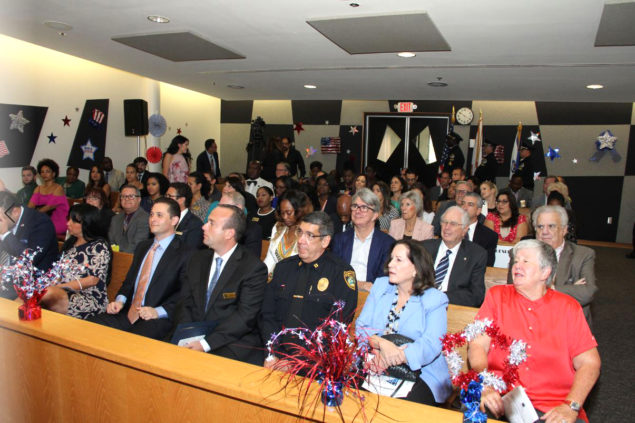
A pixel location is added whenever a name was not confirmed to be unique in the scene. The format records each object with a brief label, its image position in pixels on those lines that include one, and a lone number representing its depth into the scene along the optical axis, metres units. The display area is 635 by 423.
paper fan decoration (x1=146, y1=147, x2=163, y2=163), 9.37
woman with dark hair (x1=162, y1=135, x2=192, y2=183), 8.75
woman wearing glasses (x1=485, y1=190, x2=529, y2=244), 5.23
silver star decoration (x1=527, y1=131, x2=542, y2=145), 10.50
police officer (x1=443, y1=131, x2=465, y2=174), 10.69
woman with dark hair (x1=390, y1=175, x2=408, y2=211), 7.19
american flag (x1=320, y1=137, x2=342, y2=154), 11.99
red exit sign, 11.16
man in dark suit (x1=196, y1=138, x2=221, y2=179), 9.60
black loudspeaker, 9.11
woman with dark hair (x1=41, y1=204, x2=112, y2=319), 3.30
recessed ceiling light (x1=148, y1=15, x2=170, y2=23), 4.57
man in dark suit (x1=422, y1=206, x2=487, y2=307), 3.29
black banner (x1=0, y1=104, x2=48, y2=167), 7.33
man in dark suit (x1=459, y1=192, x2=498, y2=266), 4.39
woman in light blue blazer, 2.34
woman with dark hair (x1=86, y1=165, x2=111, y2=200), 7.96
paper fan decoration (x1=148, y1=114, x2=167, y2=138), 9.52
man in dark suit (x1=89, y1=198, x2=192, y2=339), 3.23
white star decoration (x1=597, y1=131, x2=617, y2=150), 10.11
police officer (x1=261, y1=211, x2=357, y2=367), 2.85
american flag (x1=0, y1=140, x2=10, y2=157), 7.19
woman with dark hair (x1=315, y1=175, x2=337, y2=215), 6.35
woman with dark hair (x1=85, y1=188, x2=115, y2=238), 4.60
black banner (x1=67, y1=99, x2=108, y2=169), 8.61
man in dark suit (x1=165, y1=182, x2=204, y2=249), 4.42
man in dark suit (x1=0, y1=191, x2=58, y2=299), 3.66
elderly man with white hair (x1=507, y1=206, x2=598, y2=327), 3.16
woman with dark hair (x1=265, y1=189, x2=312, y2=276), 3.95
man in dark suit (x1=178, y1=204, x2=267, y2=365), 2.81
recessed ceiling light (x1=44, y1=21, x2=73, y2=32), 5.01
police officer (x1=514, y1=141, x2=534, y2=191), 10.04
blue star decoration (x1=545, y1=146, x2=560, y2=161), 10.51
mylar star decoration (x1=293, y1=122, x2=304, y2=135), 12.28
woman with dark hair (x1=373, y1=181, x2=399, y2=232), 5.41
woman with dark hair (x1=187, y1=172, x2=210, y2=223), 5.64
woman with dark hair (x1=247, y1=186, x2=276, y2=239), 5.45
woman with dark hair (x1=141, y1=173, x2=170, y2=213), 5.35
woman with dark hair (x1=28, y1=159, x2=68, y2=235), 6.04
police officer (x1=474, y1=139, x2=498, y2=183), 10.27
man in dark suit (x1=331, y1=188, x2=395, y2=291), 3.75
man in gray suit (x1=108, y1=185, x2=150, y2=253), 4.66
